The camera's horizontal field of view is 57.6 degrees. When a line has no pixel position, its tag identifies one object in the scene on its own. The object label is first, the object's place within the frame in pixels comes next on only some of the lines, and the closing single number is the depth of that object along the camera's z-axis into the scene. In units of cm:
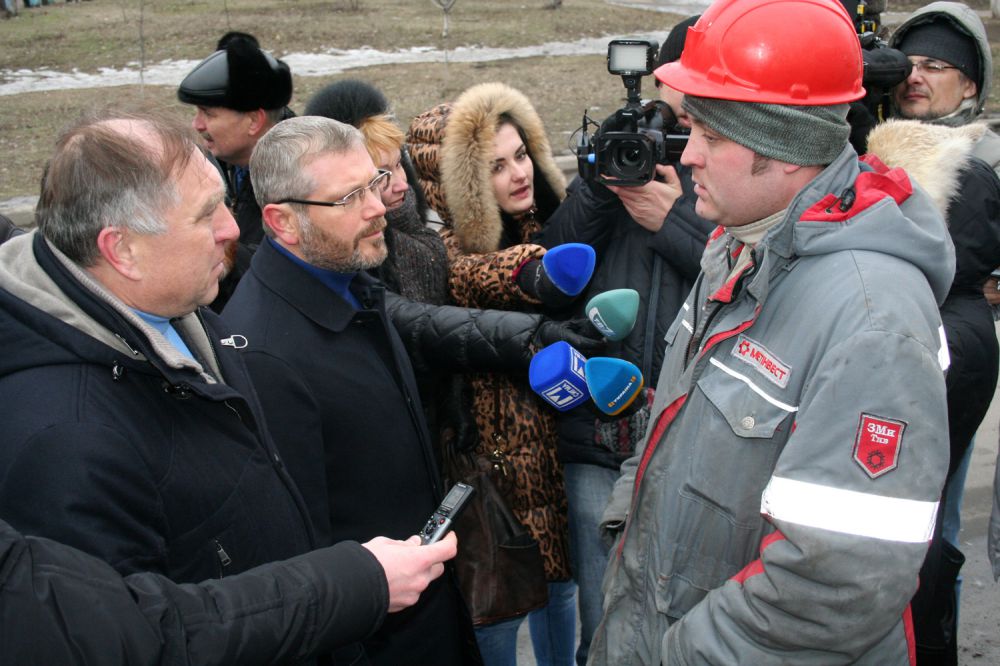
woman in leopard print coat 287
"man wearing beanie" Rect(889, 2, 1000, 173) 331
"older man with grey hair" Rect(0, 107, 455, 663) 146
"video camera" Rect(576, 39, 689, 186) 265
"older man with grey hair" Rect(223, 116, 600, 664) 217
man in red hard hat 152
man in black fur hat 342
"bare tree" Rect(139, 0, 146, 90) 1064
